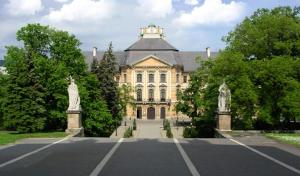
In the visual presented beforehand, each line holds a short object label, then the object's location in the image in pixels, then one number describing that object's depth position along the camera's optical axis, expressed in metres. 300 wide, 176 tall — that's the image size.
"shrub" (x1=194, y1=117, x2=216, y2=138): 29.09
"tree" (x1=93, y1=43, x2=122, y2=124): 41.33
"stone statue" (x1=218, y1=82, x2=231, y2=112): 18.53
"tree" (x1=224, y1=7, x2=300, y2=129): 21.37
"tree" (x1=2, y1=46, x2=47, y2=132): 22.72
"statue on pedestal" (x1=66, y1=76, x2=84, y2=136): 18.39
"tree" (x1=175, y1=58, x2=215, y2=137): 29.31
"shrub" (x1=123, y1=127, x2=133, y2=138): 30.18
